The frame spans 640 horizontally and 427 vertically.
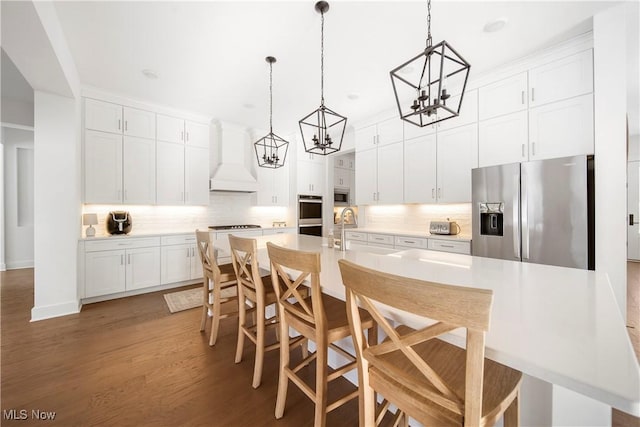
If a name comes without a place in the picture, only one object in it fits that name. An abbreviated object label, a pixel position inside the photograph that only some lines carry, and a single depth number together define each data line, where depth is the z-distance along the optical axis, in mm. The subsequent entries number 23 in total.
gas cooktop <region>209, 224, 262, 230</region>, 4590
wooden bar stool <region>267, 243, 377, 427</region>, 1172
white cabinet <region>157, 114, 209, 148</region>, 4070
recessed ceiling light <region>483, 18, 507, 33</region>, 2256
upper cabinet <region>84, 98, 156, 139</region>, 3482
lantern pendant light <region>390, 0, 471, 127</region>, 2961
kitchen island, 545
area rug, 3203
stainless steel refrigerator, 2309
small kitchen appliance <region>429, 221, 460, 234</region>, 3555
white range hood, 4652
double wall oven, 5531
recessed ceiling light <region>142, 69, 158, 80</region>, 3047
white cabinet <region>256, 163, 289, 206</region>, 5242
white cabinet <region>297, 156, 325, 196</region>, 5605
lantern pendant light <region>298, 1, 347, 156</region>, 2066
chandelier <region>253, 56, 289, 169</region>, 2788
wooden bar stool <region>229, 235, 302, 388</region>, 1679
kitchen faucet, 2056
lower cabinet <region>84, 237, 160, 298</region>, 3338
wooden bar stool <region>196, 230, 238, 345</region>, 2207
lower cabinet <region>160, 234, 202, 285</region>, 3893
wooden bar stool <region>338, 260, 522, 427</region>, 615
